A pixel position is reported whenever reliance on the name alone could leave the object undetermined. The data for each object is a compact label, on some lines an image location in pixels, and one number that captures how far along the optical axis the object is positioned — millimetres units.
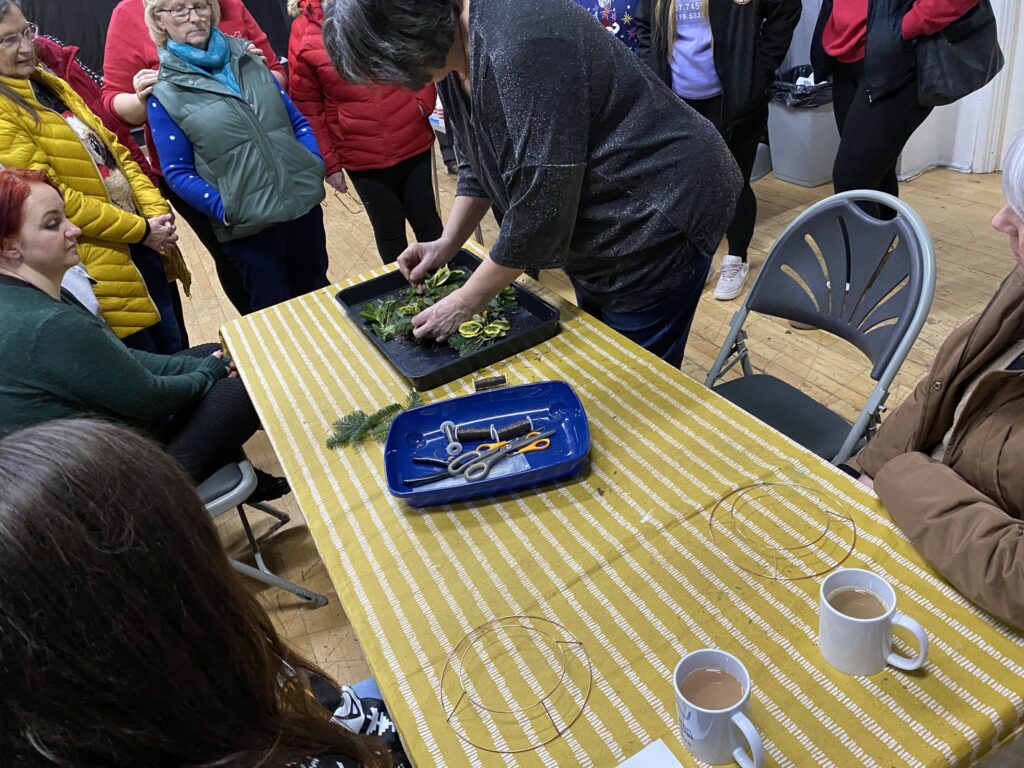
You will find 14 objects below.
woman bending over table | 1173
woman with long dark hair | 541
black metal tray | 1424
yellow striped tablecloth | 747
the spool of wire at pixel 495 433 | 1227
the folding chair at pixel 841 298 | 1302
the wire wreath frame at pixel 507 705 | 797
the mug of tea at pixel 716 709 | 678
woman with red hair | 1419
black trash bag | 3664
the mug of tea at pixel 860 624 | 739
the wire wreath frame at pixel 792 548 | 924
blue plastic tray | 1119
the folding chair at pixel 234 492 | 1640
